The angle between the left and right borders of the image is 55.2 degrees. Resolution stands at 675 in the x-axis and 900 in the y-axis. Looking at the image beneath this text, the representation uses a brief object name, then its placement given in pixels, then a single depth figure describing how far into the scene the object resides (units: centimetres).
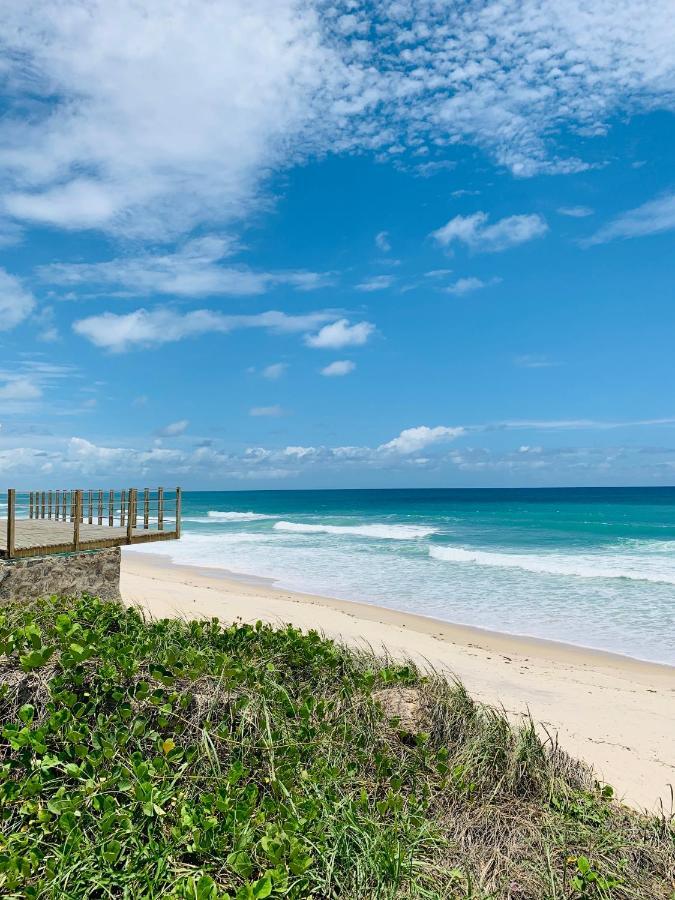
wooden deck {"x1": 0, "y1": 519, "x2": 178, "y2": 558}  1070
